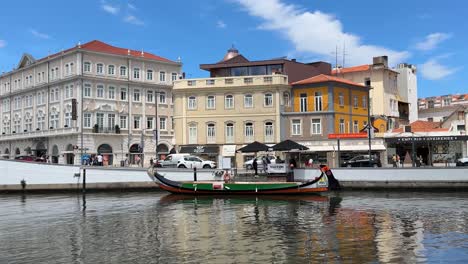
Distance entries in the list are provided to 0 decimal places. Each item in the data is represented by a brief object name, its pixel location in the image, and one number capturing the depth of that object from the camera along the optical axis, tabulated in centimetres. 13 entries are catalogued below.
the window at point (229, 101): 5162
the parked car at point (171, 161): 4438
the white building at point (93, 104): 6197
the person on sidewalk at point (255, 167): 3688
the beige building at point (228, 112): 5106
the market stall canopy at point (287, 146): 3741
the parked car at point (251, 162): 4299
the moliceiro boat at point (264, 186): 3228
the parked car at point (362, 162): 4103
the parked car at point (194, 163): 4369
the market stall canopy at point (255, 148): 3774
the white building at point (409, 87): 7031
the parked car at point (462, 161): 3846
